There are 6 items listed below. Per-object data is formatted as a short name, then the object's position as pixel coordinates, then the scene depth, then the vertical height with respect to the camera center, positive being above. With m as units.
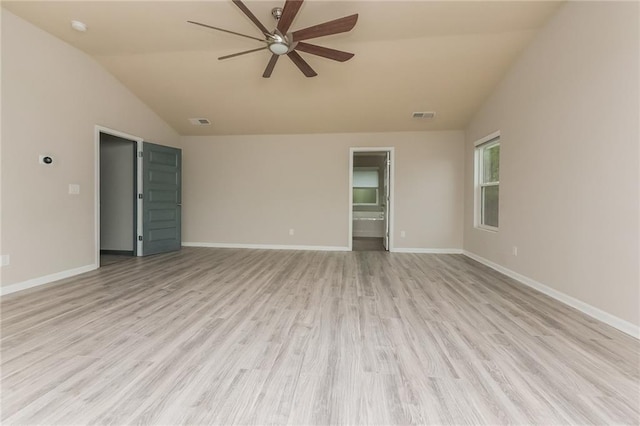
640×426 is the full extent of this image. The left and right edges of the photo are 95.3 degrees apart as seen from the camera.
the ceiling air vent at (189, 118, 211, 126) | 5.77 +1.75
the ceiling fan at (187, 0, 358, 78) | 2.50 +1.67
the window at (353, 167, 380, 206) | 8.88 +0.73
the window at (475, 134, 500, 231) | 4.69 +0.50
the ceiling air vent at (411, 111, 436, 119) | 5.26 +1.75
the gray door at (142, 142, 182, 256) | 5.27 +0.18
